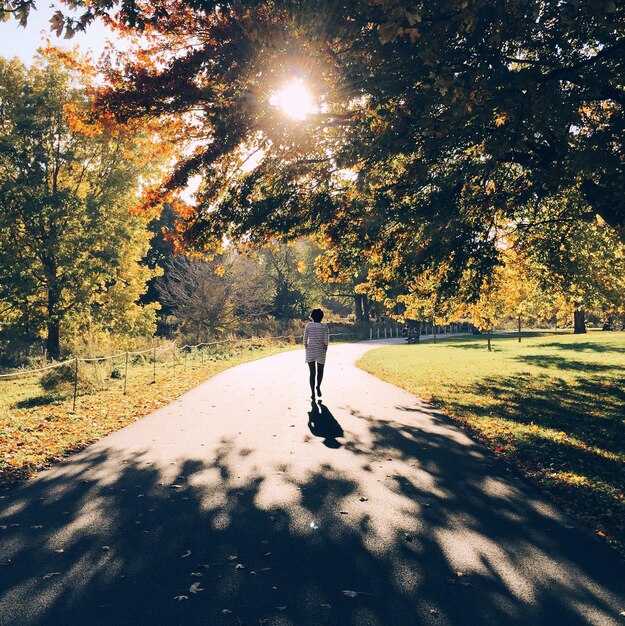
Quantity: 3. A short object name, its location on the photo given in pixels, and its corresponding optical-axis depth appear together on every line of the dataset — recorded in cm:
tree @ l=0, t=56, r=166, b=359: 2075
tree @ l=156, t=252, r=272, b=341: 3344
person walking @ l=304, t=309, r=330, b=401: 1113
